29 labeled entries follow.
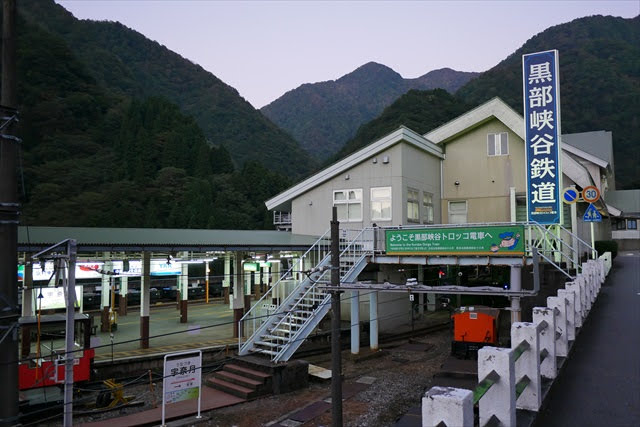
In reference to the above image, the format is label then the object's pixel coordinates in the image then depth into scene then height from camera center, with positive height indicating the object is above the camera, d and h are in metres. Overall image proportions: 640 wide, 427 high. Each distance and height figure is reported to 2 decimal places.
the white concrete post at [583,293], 10.18 -1.54
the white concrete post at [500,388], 4.26 -1.50
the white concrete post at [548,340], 6.05 -1.51
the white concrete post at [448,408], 3.37 -1.34
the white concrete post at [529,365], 4.97 -1.54
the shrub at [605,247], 30.55 -1.33
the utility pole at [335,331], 8.98 -2.06
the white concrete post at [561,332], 7.01 -1.60
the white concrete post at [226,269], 26.09 -2.58
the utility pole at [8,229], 6.73 +0.04
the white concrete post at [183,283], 24.94 -2.93
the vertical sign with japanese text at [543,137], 19.59 +3.92
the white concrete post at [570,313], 7.84 -1.49
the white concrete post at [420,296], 25.56 -3.79
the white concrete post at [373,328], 20.06 -4.35
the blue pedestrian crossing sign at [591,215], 21.89 +0.58
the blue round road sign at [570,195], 21.08 +1.48
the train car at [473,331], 15.94 -3.63
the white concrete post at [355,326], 19.23 -4.05
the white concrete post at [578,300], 9.02 -1.50
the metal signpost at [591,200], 21.11 +1.25
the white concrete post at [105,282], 22.10 -2.53
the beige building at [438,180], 22.95 +2.59
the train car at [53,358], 13.40 -3.95
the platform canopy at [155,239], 15.33 -0.36
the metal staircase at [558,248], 16.26 -0.80
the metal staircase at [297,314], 16.23 -3.24
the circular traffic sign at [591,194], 21.05 +1.52
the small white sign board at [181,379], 12.42 -4.12
